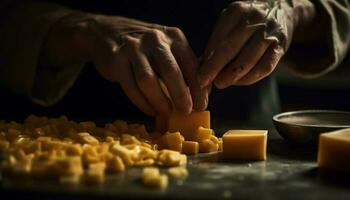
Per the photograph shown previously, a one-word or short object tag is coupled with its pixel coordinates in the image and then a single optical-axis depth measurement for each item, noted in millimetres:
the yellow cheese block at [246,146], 1098
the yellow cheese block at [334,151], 1005
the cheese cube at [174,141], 1138
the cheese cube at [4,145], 1043
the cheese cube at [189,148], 1141
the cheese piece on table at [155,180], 884
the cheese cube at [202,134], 1181
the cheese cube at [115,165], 973
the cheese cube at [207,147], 1155
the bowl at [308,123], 1156
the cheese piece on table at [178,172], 963
